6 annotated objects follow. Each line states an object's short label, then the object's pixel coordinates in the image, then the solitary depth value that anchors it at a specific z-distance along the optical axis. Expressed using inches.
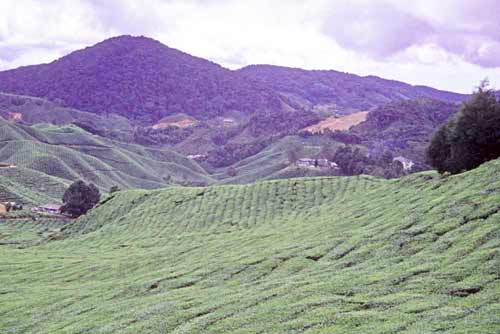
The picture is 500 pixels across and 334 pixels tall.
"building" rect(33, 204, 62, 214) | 5386.8
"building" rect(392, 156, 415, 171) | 6774.6
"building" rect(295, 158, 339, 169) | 7613.2
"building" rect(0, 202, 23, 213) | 5403.5
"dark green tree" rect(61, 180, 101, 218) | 5241.1
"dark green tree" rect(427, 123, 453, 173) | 2453.6
